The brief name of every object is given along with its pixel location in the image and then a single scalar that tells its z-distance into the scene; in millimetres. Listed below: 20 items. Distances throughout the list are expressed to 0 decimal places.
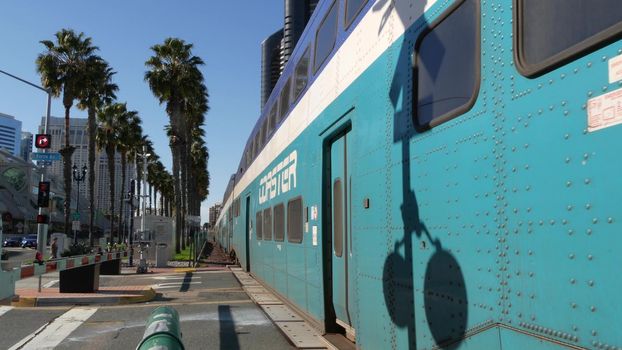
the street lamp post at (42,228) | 18781
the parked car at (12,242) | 67625
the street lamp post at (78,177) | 49138
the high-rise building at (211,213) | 164750
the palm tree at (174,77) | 33594
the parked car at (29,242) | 65062
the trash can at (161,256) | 25062
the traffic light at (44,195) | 18438
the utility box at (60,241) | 25734
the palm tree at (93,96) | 33969
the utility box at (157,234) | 28078
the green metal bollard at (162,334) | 3760
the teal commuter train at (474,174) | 2307
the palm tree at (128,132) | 47094
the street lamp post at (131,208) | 25594
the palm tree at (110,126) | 45481
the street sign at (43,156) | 20109
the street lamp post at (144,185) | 37928
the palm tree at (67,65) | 32344
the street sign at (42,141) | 19062
